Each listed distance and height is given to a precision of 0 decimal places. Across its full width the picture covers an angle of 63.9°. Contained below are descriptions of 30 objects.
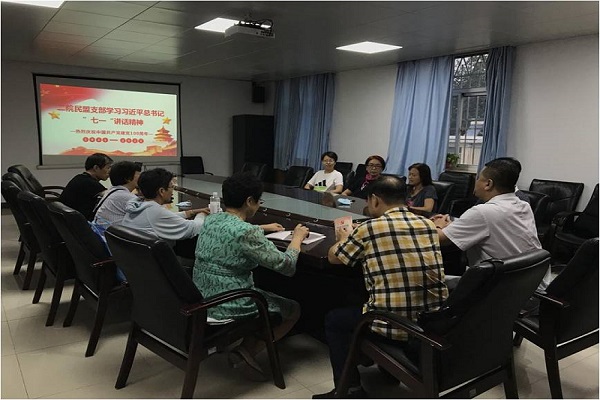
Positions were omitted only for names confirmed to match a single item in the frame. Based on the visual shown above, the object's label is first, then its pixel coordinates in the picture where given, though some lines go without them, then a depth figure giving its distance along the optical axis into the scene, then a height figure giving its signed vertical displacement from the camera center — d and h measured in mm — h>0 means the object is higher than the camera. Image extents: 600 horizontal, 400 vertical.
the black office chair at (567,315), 1906 -746
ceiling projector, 3934 +742
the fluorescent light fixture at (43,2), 3687 +832
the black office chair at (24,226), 3461 -839
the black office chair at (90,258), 2428 -742
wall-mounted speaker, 9133 +522
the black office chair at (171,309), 1816 -769
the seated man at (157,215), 2549 -521
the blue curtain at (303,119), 7762 +46
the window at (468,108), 5867 +258
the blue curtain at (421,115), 5988 +147
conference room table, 2244 -680
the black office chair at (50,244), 2820 -774
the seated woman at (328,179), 5236 -618
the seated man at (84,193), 3777 -628
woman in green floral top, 2020 -557
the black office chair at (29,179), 4504 -657
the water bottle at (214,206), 3090 -568
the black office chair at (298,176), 6234 -703
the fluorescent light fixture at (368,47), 5227 +860
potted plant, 6191 -404
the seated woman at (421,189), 3873 -506
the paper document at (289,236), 2359 -577
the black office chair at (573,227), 4176 -828
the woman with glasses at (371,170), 4559 -424
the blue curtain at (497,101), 5254 +319
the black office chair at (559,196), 4691 -618
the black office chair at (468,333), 1560 -694
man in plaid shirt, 1805 -507
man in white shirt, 2229 -440
